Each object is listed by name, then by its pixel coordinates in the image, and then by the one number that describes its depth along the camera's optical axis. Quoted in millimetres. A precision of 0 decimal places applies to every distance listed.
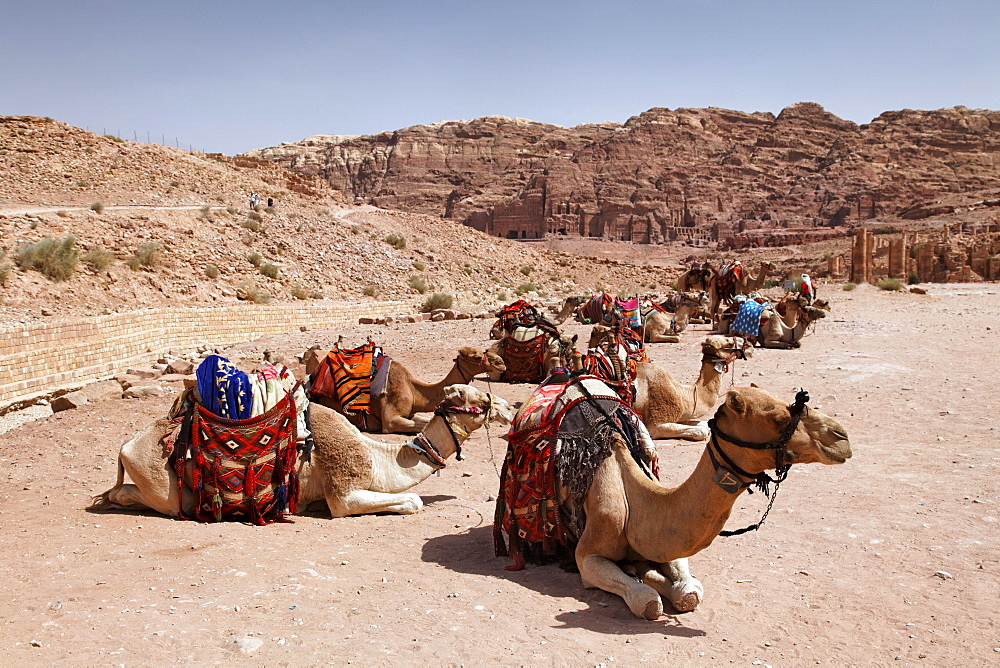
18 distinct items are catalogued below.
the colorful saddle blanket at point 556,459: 4699
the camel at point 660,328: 16656
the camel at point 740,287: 20344
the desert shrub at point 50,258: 22125
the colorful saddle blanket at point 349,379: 8867
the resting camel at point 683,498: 3711
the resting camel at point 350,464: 5969
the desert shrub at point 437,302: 28391
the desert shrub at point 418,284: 35250
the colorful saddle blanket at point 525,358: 12055
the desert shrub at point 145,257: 25453
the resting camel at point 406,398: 8938
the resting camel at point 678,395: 8586
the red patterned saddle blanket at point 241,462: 5895
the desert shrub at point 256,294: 27219
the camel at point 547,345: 11700
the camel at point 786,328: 15078
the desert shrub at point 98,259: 23922
